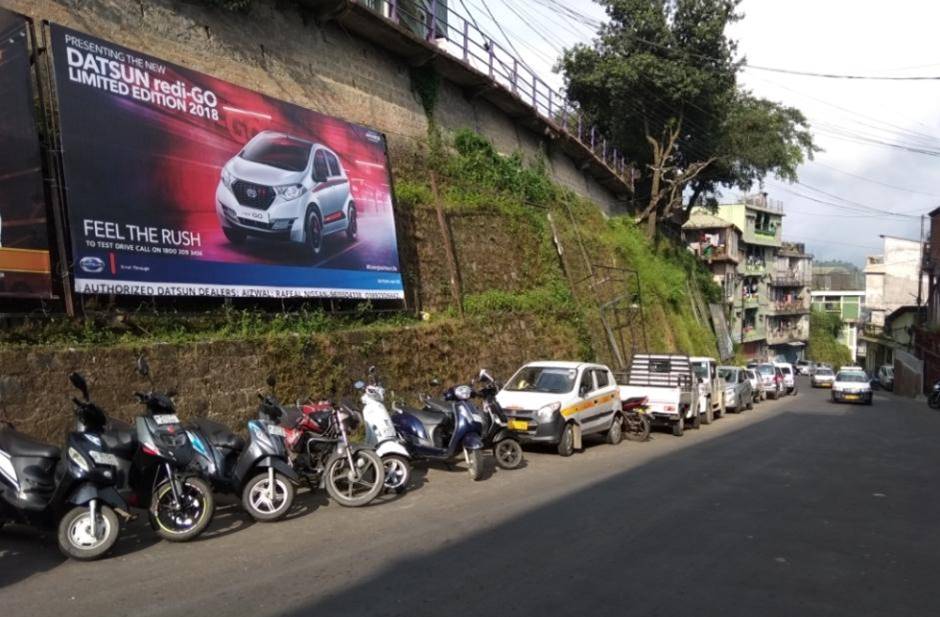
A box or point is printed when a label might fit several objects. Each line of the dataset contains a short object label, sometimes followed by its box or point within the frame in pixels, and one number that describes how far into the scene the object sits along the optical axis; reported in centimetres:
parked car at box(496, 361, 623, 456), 1238
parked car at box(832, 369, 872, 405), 3153
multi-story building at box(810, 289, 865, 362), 9931
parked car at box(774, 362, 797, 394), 3912
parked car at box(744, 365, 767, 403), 3090
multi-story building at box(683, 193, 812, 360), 6400
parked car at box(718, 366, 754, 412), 2494
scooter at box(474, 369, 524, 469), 1116
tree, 2967
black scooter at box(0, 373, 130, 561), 598
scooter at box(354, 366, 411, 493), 882
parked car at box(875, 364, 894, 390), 5753
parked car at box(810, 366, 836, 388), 4872
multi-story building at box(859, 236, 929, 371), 6431
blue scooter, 998
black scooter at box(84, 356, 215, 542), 665
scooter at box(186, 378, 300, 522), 741
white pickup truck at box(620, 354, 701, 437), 1664
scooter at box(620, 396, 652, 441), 1536
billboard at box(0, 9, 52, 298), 841
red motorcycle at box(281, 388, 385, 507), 820
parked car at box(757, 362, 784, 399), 3538
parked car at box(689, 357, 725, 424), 1986
